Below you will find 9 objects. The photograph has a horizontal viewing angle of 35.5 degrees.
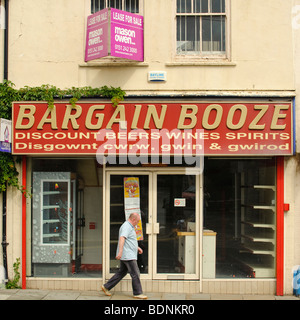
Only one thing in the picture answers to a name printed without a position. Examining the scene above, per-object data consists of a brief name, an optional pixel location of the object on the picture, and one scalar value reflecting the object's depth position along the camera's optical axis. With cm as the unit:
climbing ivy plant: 921
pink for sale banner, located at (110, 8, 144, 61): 898
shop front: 911
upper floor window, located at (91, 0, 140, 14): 967
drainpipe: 930
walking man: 862
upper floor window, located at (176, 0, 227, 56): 959
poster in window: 951
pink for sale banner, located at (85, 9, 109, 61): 896
